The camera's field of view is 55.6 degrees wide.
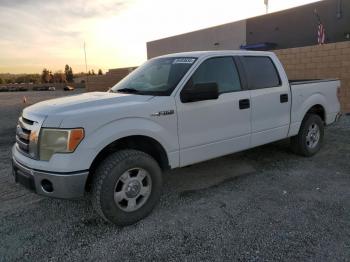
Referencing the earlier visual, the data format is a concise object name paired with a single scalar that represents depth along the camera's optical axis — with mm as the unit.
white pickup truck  3250
